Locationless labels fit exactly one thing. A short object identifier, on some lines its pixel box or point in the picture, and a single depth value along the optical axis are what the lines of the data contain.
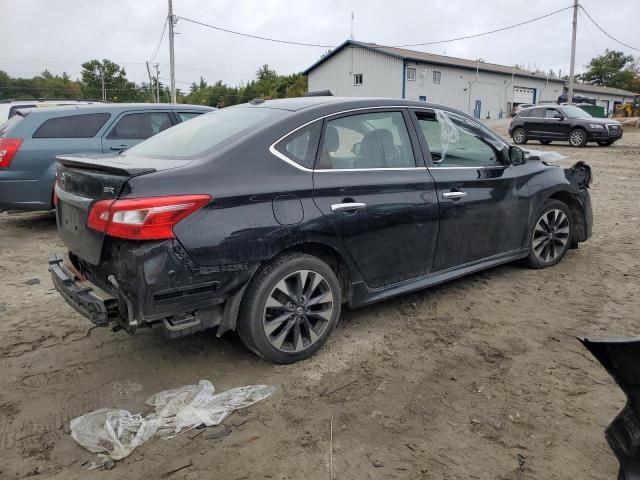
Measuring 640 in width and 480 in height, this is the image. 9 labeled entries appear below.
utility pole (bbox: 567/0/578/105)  31.27
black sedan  2.84
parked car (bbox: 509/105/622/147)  18.98
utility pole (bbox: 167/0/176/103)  28.25
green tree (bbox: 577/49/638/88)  77.88
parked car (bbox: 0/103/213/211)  6.53
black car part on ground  1.77
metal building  41.16
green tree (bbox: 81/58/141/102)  73.12
